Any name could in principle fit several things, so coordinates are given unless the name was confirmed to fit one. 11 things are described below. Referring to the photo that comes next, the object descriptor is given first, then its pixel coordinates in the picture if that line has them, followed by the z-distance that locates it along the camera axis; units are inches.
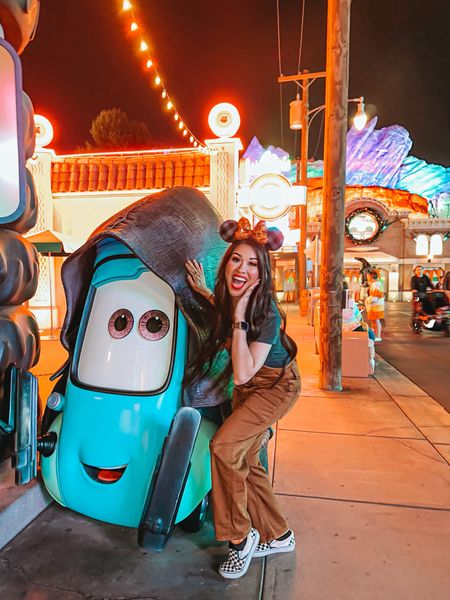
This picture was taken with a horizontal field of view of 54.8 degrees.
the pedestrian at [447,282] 521.7
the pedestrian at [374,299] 415.5
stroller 474.0
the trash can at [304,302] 666.2
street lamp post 674.2
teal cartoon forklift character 102.3
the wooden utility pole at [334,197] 236.5
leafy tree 1121.4
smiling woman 91.7
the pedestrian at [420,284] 498.6
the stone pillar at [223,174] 430.3
